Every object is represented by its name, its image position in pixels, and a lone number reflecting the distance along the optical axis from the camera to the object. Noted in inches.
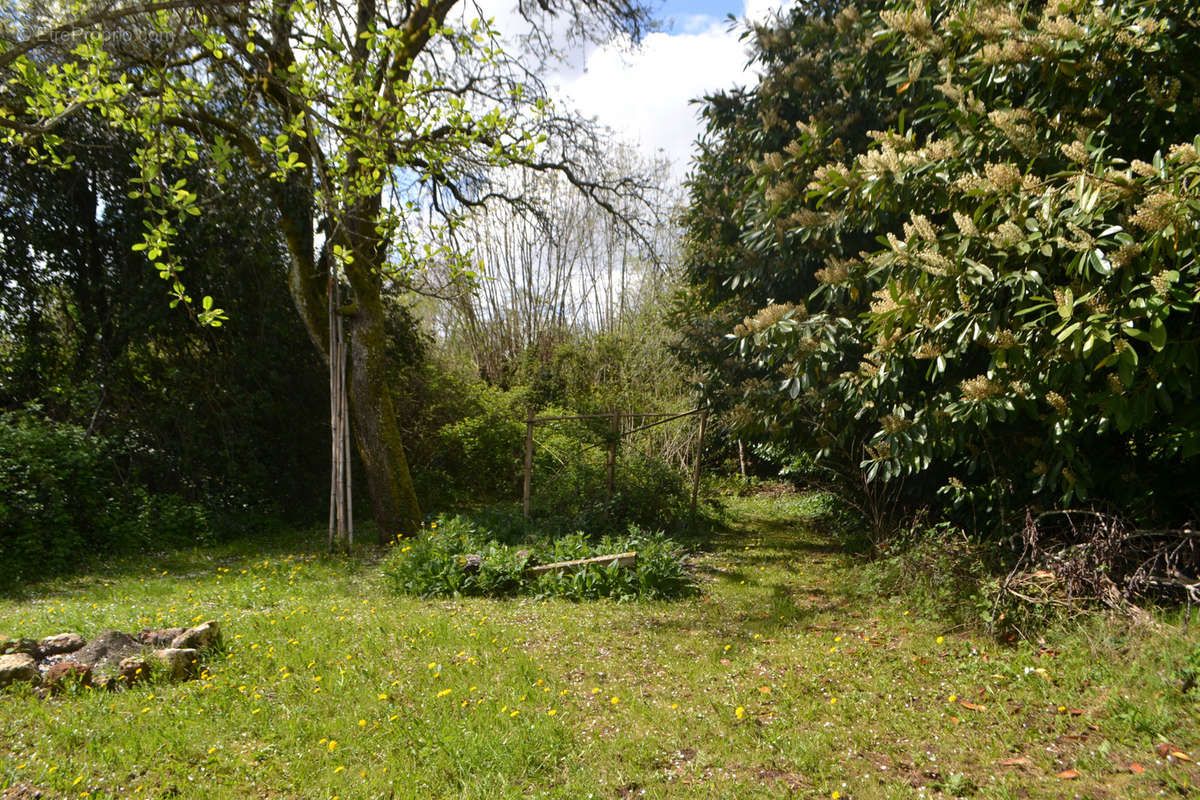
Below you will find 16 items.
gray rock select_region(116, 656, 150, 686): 142.6
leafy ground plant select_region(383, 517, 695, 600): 216.7
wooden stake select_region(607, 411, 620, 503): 303.1
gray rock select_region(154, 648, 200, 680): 144.9
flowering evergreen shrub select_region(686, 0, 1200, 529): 115.2
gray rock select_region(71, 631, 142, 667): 147.5
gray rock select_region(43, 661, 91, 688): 138.6
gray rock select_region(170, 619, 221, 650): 154.3
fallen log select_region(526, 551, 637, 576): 220.7
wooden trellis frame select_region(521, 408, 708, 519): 295.1
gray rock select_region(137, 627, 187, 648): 157.8
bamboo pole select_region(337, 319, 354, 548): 285.1
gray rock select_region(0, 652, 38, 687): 139.4
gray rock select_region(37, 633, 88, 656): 153.4
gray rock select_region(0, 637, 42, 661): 149.9
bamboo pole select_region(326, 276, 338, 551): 291.4
